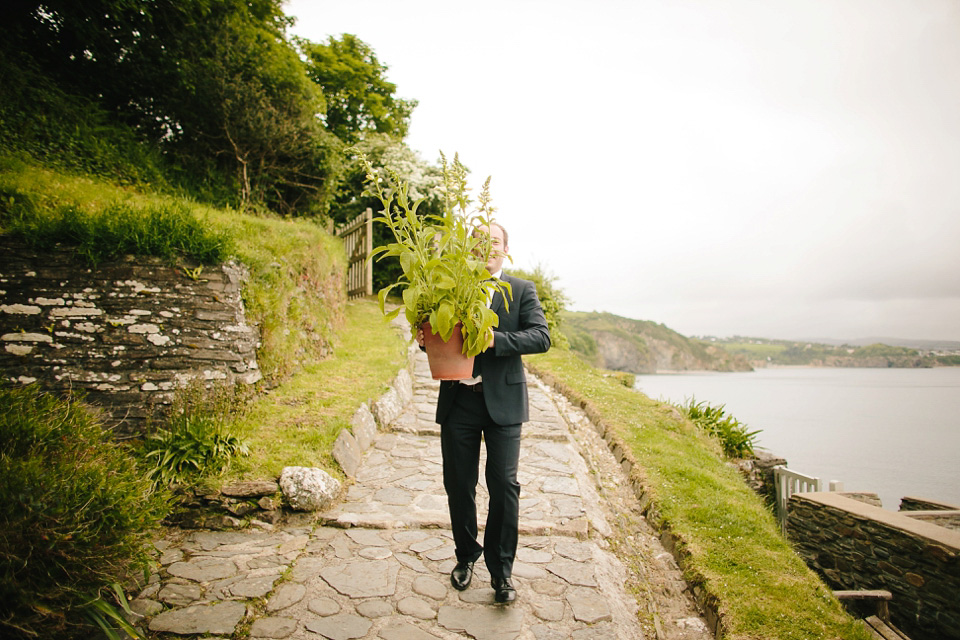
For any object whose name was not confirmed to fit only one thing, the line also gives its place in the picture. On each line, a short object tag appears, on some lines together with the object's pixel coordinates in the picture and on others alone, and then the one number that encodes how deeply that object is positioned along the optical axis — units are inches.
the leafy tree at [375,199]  567.2
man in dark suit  108.5
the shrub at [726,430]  333.4
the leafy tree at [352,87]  680.4
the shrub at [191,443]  151.9
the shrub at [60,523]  85.4
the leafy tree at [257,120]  315.9
